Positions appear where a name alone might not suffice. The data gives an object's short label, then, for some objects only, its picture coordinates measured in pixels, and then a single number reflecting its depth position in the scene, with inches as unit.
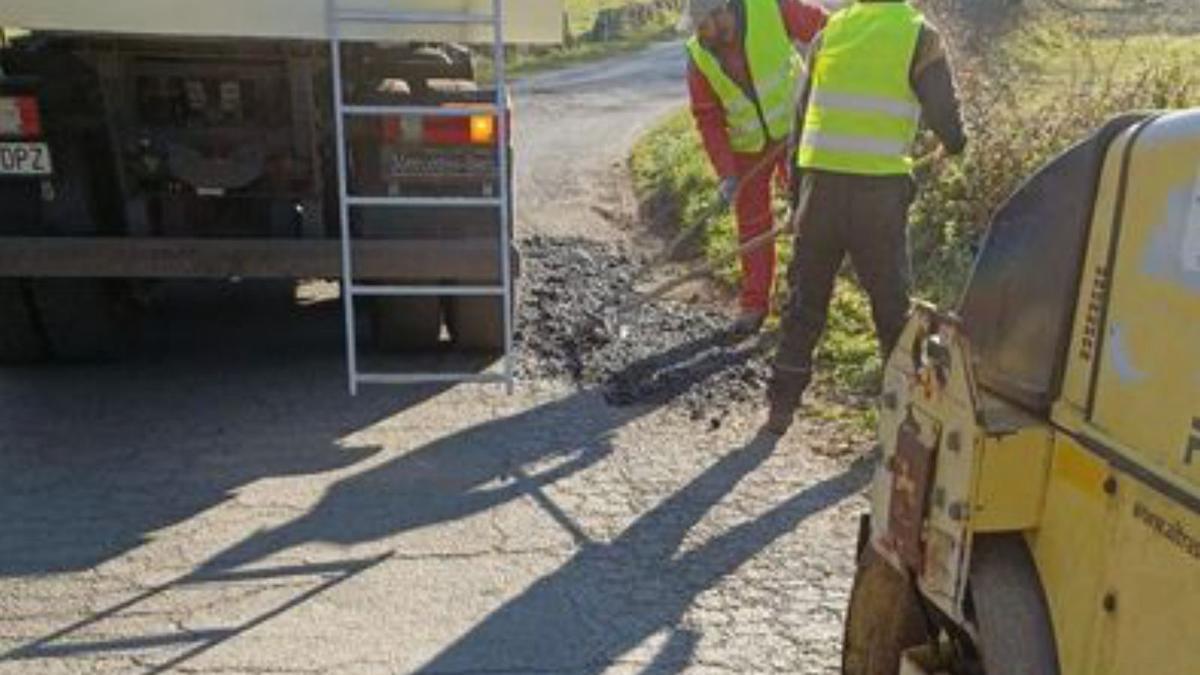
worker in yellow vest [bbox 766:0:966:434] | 198.1
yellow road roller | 81.9
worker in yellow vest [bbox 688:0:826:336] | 269.4
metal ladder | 218.4
